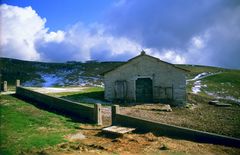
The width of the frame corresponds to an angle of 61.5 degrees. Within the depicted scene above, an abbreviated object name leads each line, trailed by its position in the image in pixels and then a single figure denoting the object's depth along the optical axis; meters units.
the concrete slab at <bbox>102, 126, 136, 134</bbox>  10.82
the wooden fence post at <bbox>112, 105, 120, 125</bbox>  12.66
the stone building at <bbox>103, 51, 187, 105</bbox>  21.03
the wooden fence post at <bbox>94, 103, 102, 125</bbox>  13.23
